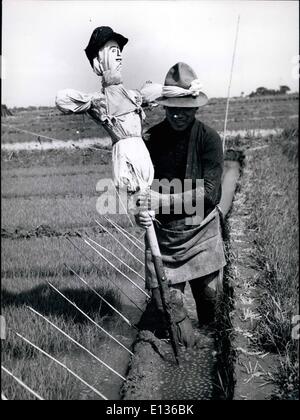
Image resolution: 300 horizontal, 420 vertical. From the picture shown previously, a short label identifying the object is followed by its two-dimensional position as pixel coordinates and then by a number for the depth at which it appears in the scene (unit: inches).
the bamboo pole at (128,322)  117.9
